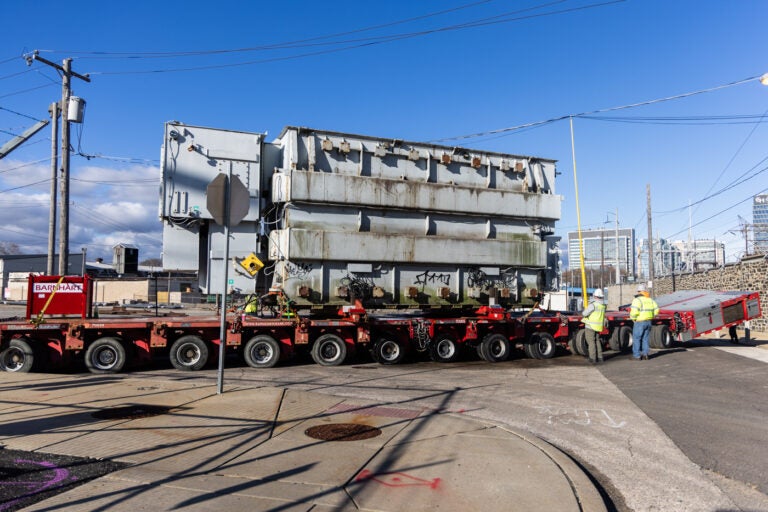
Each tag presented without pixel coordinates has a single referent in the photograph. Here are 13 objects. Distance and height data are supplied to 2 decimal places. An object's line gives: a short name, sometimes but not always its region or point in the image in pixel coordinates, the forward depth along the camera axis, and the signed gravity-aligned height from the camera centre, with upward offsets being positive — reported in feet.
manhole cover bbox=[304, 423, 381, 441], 18.83 -4.89
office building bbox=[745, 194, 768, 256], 109.60 +14.60
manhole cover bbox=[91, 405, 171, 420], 21.07 -4.65
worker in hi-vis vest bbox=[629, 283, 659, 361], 42.68 -2.34
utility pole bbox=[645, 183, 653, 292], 112.47 +11.06
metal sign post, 25.04 +4.13
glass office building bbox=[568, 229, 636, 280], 531.33 +45.45
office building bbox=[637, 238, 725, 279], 195.21 +18.35
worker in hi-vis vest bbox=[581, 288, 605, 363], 41.98 -2.60
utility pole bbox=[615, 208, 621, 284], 186.20 +12.11
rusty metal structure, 39.06 +5.52
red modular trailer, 34.91 -2.99
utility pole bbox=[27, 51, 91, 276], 61.93 +14.60
